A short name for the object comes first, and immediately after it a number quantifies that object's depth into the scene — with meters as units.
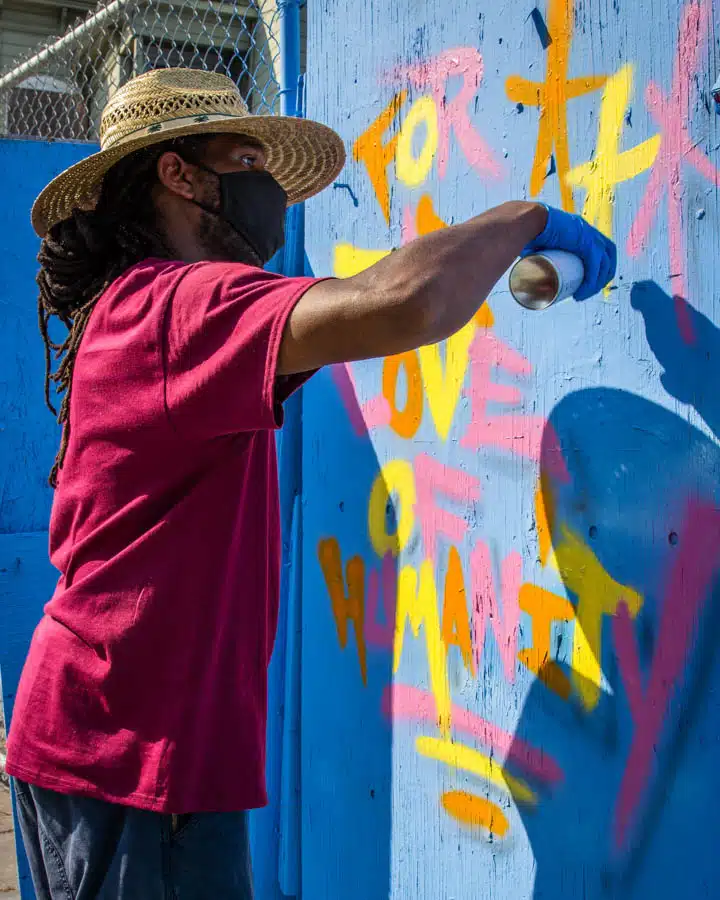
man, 1.45
